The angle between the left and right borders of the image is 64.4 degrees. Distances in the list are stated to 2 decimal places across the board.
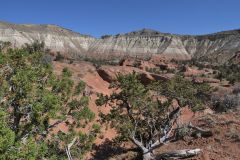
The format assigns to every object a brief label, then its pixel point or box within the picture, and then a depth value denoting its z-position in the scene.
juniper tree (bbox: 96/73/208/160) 10.01
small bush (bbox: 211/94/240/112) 15.26
